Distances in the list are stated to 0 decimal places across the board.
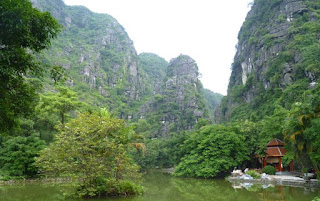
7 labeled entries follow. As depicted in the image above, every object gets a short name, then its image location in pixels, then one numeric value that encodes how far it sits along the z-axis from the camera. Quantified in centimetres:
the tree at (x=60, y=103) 2289
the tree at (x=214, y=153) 2292
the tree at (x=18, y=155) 1822
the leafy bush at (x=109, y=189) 1103
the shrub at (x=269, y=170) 2150
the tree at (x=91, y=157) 1090
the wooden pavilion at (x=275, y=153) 2234
